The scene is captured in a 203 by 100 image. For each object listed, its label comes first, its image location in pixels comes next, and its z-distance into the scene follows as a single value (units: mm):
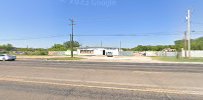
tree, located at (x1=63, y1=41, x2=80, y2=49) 56480
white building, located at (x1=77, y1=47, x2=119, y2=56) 35882
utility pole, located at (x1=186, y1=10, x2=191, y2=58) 15709
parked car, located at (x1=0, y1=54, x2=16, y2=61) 14288
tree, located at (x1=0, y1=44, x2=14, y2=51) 55041
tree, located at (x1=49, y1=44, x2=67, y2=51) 54831
